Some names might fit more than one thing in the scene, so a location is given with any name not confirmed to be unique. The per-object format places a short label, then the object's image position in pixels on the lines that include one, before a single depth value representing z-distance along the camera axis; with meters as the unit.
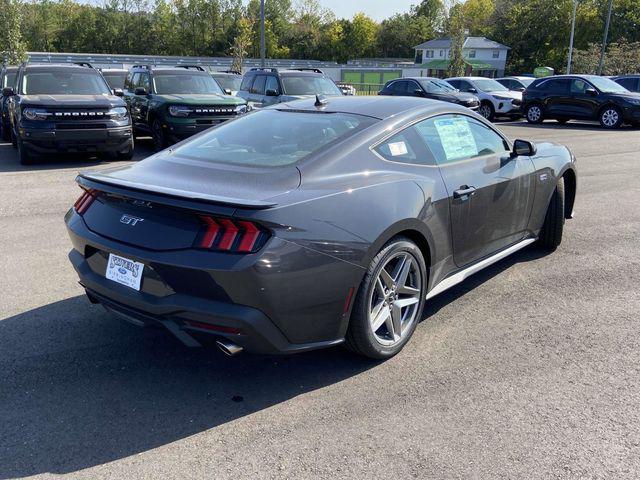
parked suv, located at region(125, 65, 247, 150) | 12.02
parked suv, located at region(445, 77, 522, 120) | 22.61
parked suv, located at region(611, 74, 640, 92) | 24.08
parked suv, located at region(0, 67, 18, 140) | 14.09
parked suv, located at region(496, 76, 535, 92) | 27.77
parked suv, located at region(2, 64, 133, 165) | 10.21
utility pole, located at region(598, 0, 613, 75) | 37.14
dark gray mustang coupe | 2.97
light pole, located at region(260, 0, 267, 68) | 26.00
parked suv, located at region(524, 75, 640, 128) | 19.17
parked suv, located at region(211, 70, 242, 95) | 17.52
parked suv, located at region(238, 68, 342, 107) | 14.00
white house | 77.81
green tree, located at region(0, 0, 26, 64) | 26.19
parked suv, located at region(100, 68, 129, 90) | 17.94
